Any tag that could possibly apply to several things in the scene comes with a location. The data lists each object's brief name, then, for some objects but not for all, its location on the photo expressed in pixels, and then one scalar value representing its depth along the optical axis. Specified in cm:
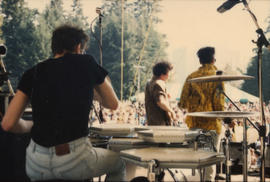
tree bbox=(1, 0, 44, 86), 2688
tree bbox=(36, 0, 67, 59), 2750
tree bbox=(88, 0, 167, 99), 2988
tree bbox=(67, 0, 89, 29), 3278
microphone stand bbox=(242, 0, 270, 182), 187
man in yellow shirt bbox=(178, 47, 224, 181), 259
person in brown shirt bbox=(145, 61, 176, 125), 293
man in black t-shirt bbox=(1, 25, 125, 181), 134
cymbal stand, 177
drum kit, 136
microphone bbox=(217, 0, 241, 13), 215
